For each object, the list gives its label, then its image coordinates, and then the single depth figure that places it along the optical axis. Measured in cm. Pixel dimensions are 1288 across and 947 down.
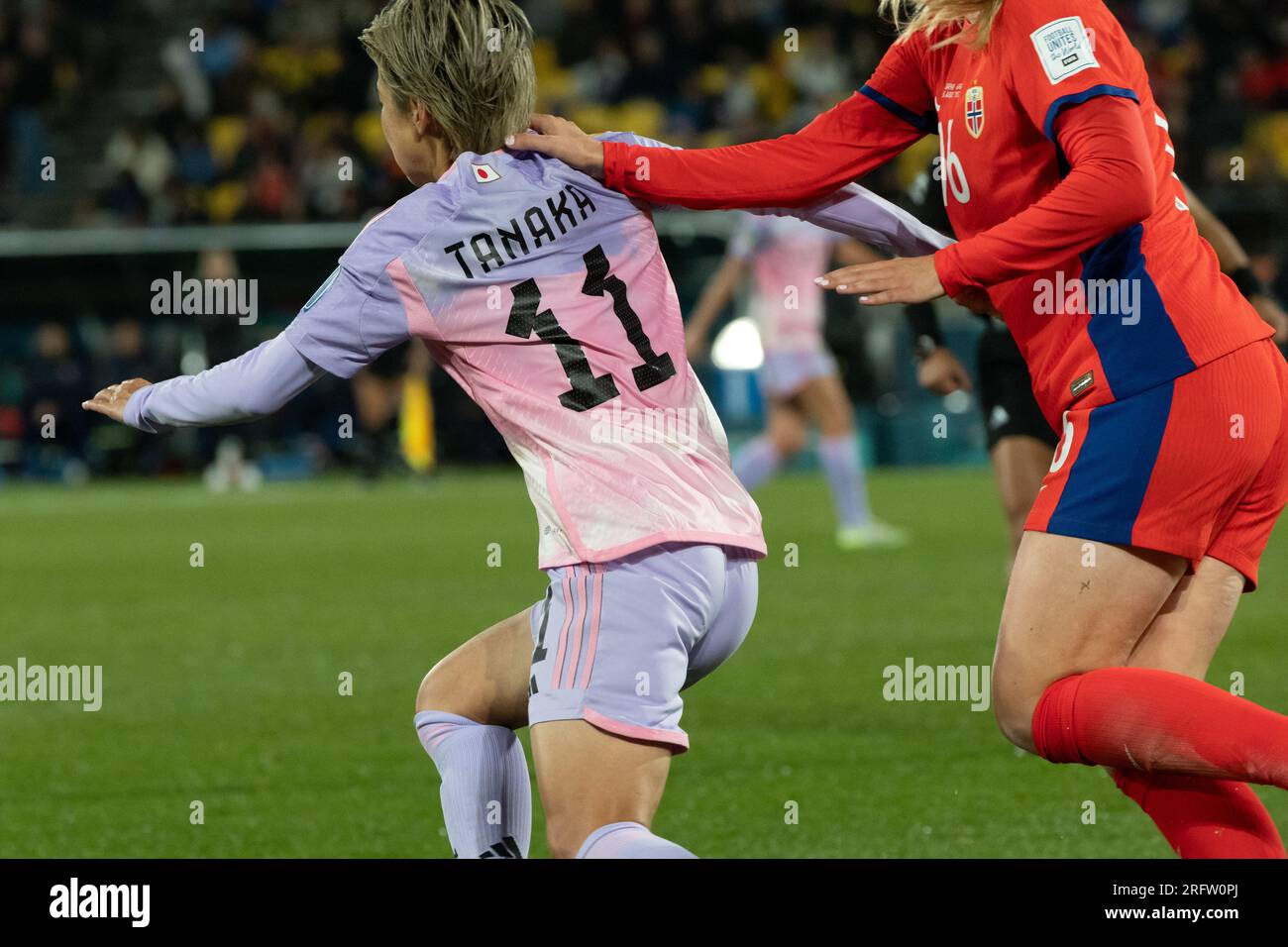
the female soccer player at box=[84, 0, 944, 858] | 669
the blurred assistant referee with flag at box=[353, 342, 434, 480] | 4116
